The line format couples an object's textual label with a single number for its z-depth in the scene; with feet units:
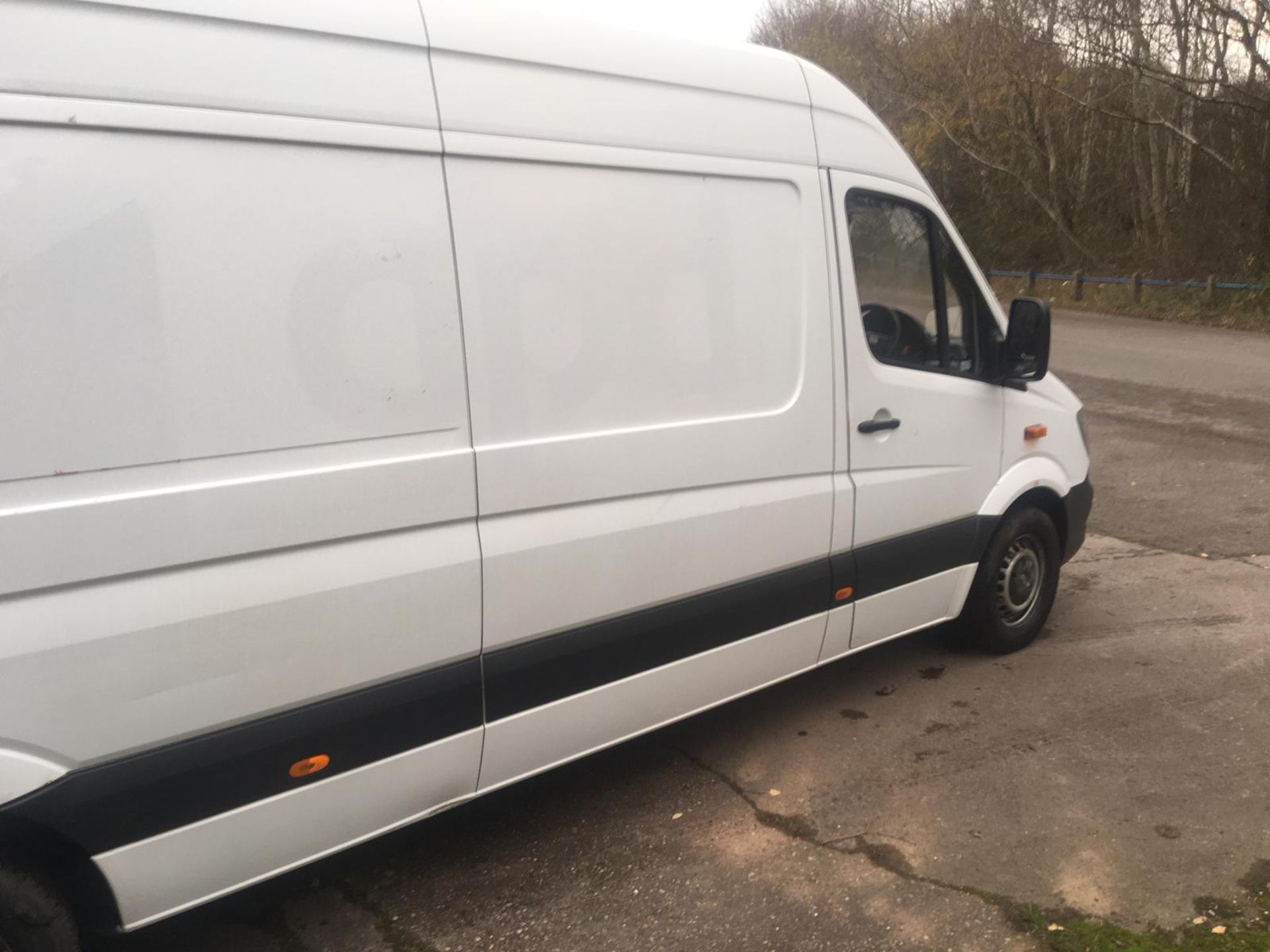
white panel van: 7.11
